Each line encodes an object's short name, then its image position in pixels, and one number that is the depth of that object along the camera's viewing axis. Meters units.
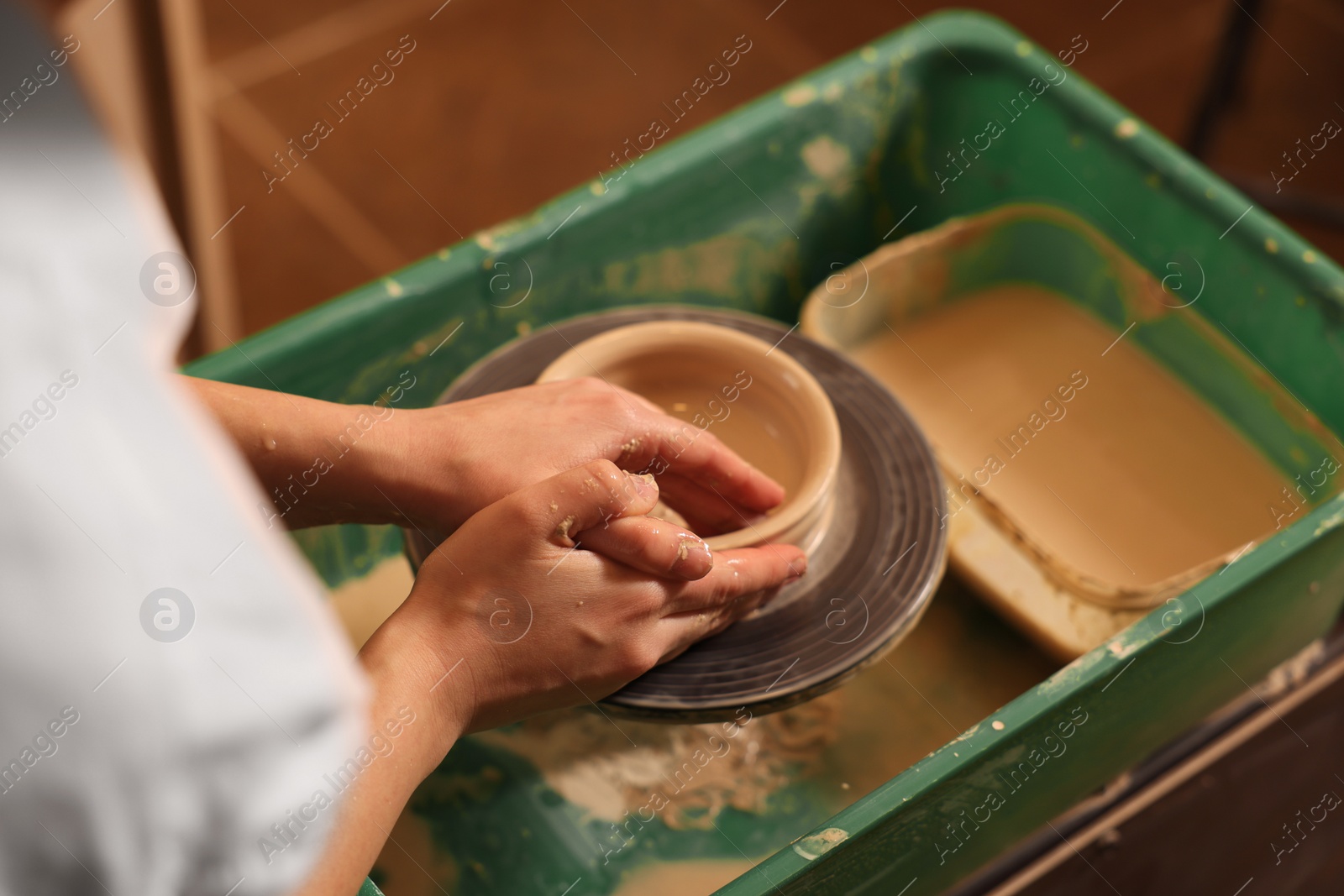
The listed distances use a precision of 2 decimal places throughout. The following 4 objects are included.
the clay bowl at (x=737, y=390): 1.42
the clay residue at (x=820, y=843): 1.30
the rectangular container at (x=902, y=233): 1.36
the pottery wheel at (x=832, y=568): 1.37
